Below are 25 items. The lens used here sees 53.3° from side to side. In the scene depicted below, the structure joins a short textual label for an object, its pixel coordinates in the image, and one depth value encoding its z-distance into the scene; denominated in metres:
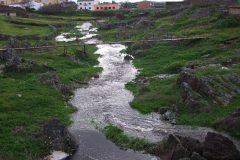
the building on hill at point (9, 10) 73.38
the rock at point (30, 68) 25.66
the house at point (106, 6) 137.12
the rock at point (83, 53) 37.44
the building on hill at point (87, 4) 141.56
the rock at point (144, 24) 57.84
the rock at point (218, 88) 18.55
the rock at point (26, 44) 34.97
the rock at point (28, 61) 26.93
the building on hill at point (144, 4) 121.50
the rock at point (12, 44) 33.00
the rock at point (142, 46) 39.66
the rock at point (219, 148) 12.11
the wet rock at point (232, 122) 14.73
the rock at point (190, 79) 20.02
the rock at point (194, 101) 17.61
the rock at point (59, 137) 13.86
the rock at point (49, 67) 27.71
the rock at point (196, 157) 11.31
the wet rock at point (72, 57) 34.44
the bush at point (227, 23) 37.72
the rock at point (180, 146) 12.35
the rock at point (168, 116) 17.45
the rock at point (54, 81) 22.43
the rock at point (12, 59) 25.33
